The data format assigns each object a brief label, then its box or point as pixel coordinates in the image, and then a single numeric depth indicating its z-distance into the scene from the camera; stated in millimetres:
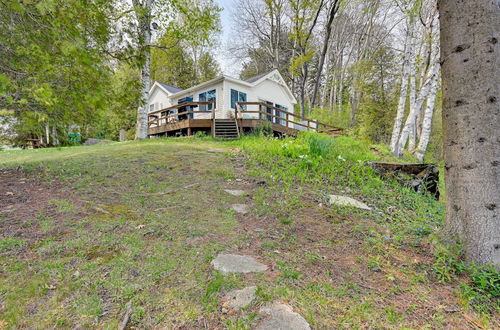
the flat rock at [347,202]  3161
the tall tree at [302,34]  9371
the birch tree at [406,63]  8461
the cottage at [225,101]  11531
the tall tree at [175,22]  10461
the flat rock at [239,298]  1391
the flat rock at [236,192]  3570
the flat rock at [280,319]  1229
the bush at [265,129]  10118
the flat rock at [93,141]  16778
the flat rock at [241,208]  2998
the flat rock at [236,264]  1758
